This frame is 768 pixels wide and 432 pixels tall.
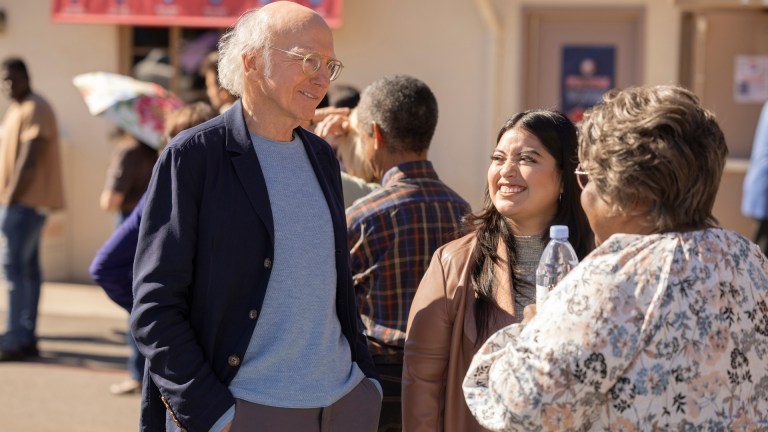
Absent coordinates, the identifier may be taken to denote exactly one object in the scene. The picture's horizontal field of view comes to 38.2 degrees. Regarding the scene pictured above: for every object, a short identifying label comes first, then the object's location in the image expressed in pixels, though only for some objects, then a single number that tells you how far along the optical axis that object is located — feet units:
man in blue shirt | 9.58
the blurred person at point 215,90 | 19.26
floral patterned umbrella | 21.35
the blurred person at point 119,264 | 13.37
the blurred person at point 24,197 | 25.94
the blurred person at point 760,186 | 27.32
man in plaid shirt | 12.66
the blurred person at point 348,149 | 14.14
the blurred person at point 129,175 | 23.54
